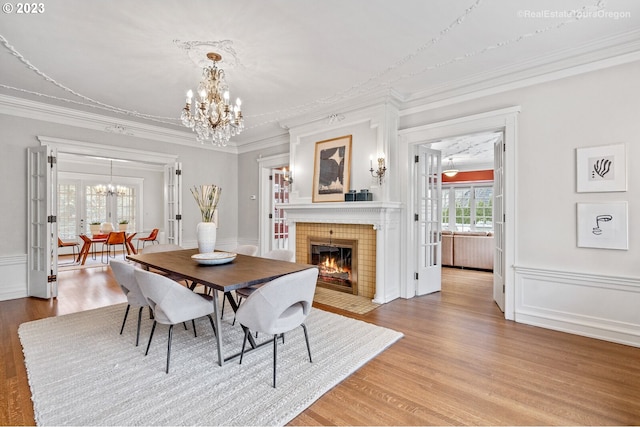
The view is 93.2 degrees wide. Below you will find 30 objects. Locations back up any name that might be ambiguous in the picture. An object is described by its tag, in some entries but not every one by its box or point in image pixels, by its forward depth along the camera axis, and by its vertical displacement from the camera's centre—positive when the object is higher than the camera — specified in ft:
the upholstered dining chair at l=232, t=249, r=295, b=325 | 11.28 -1.54
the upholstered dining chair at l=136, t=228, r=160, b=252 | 25.41 -1.95
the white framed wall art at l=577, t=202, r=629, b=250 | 9.01 -0.36
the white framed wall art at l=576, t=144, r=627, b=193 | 9.00 +1.38
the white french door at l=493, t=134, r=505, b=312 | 11.91 -0.47
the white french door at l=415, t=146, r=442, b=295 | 13.99 -0.26
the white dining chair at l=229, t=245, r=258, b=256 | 12.48 -1.51
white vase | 10.00 -0.73
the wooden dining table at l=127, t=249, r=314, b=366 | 7.12 -1.55
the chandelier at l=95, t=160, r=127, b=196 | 28.53 +2.34
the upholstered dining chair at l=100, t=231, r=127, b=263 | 22.22 -1.84
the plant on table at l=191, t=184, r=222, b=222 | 10.07 +0.39
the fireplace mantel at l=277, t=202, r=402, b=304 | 12.78 -0.56
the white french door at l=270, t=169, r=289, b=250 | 20.22 +0.11
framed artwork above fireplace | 14.16 +2.16
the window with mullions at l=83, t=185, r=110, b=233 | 28.76 +0.84
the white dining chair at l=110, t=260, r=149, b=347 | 8.45 -1.93
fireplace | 14.07 -2.37
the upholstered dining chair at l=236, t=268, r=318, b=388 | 6.52 -2.01
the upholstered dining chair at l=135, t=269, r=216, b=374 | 6.98 -2.06
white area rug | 5.80 -3.79
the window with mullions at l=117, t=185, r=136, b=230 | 30.50 +0.89
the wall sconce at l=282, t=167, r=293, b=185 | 16.56 +2.09
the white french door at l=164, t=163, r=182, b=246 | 18.29 +0.72
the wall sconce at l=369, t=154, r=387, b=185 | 12.77 +1.88
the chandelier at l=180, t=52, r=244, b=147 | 9.35 +3.22
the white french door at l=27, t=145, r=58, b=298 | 13.65 -0.46
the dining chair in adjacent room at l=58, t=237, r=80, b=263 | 19.78 -3.13
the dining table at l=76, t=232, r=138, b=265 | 21.40 -2.02
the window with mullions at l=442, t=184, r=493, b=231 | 29.30 +0.64
